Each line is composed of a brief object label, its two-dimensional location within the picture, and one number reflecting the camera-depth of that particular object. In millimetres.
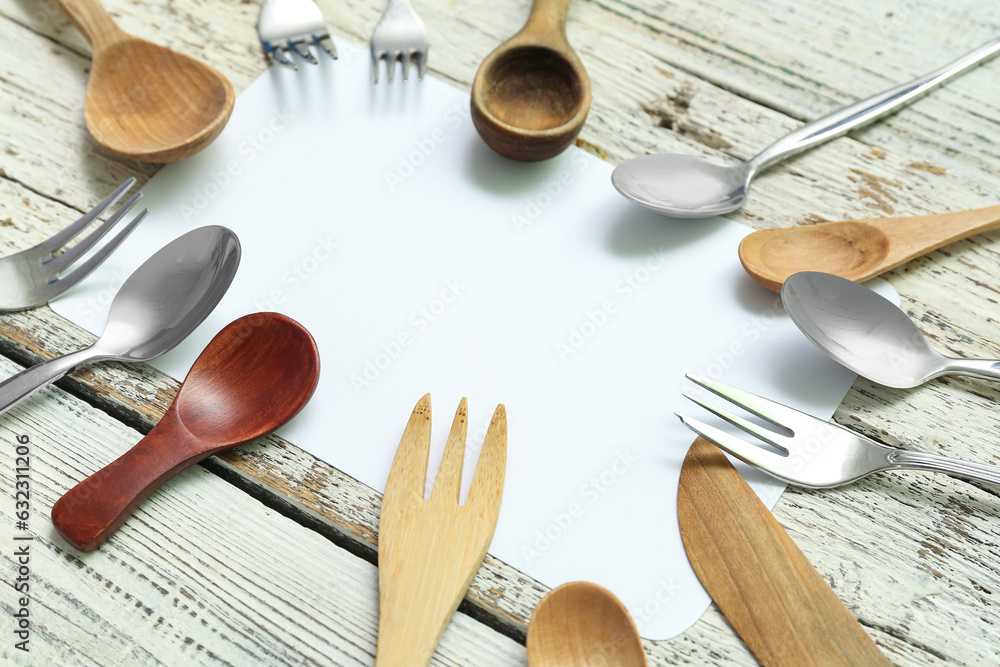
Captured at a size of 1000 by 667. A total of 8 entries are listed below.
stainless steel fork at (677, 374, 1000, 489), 611
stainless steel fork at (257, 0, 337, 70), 817
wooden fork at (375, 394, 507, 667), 545
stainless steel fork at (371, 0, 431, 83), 818
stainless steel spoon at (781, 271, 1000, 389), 650
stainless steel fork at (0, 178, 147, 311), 669
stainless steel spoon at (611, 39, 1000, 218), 726
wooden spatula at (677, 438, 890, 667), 556
